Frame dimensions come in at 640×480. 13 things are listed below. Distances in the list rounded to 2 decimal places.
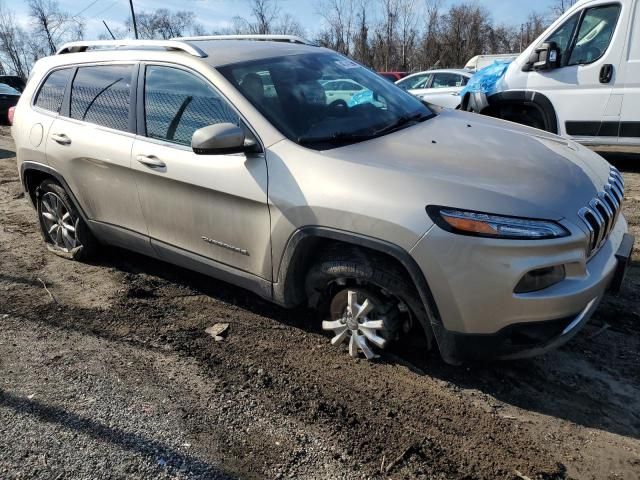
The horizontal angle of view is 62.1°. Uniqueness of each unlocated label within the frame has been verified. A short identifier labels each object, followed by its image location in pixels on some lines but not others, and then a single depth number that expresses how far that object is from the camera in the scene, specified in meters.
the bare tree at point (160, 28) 56.88
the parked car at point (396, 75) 21.73
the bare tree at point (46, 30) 57.53
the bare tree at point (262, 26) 43.88
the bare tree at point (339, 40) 42.81
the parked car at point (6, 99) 16.88
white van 6.46
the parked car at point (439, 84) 10.10
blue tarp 7.60
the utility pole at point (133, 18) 34.91
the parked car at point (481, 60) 17.87
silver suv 2.43
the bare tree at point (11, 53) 64.69
